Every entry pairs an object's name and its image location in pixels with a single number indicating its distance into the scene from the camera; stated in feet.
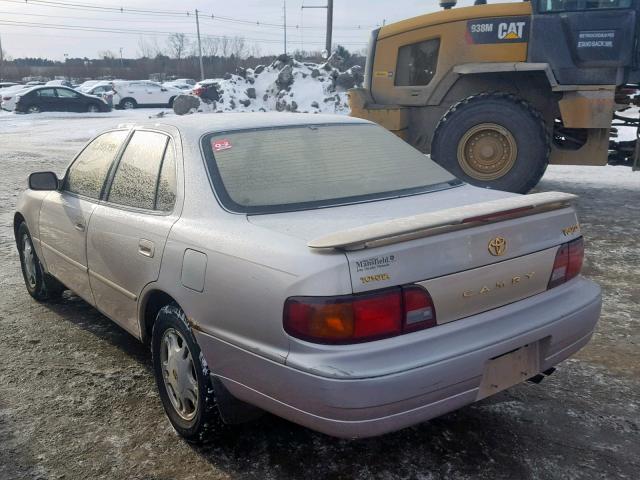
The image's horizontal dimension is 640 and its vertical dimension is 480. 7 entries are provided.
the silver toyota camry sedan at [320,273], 7.13
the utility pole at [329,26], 90.89
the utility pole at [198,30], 193.48
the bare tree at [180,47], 303.07
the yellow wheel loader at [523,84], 23.77
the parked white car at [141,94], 105.19
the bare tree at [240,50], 284.59
